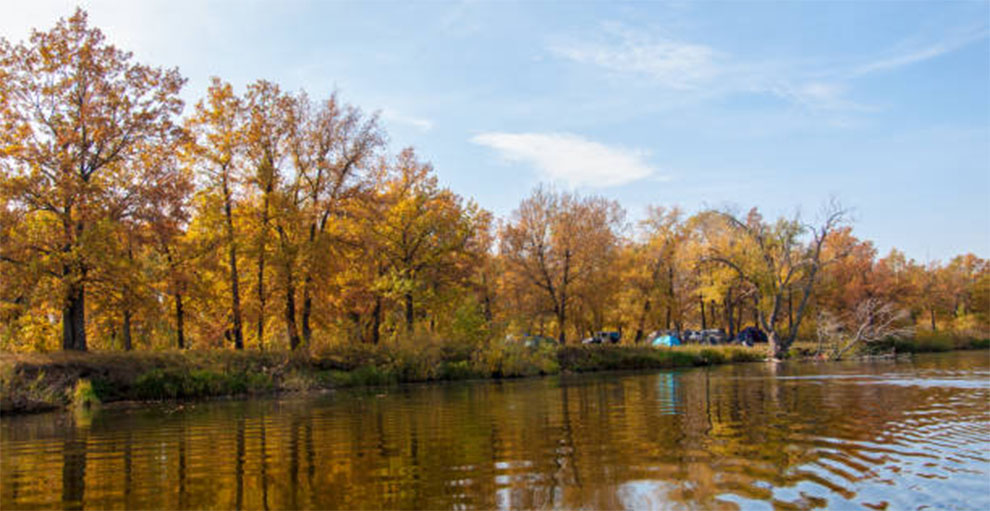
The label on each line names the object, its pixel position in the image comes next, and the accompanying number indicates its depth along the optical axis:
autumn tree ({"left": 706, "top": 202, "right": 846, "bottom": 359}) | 49.81
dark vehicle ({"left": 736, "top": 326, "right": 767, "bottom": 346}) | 64.04
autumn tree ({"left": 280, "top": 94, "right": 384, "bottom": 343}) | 36.53
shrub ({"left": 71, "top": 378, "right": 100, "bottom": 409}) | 24.57
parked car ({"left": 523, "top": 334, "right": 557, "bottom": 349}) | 39.89
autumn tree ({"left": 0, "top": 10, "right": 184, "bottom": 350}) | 27.19
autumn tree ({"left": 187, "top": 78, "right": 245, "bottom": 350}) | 34.59
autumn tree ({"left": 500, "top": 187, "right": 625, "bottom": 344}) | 52.59
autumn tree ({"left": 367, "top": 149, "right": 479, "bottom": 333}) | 43.06
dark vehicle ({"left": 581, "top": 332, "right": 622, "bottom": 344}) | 62.34
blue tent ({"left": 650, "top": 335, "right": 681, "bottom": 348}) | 56.38
